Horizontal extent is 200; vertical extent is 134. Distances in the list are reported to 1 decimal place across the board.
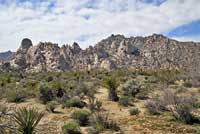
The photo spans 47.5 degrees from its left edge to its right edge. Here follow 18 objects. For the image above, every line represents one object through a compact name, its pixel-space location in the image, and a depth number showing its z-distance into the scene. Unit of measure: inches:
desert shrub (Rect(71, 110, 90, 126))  390.1
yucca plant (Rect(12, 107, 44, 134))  264.5
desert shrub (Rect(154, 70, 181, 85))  713.0
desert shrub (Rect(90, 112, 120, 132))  365.8
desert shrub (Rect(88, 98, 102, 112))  450.2
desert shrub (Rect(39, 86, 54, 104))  499.4
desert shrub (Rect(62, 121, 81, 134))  351.3
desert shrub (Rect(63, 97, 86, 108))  469.5
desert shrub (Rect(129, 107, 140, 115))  430.8
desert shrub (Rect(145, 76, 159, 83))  738.5
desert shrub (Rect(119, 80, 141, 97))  558.5
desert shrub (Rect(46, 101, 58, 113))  443.8
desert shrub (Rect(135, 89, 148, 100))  534.6
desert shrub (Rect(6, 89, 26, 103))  506.1
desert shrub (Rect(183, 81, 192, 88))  643.8
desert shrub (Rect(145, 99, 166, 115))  441.1
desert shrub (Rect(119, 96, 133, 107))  478.1
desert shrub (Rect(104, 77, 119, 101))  517.3
